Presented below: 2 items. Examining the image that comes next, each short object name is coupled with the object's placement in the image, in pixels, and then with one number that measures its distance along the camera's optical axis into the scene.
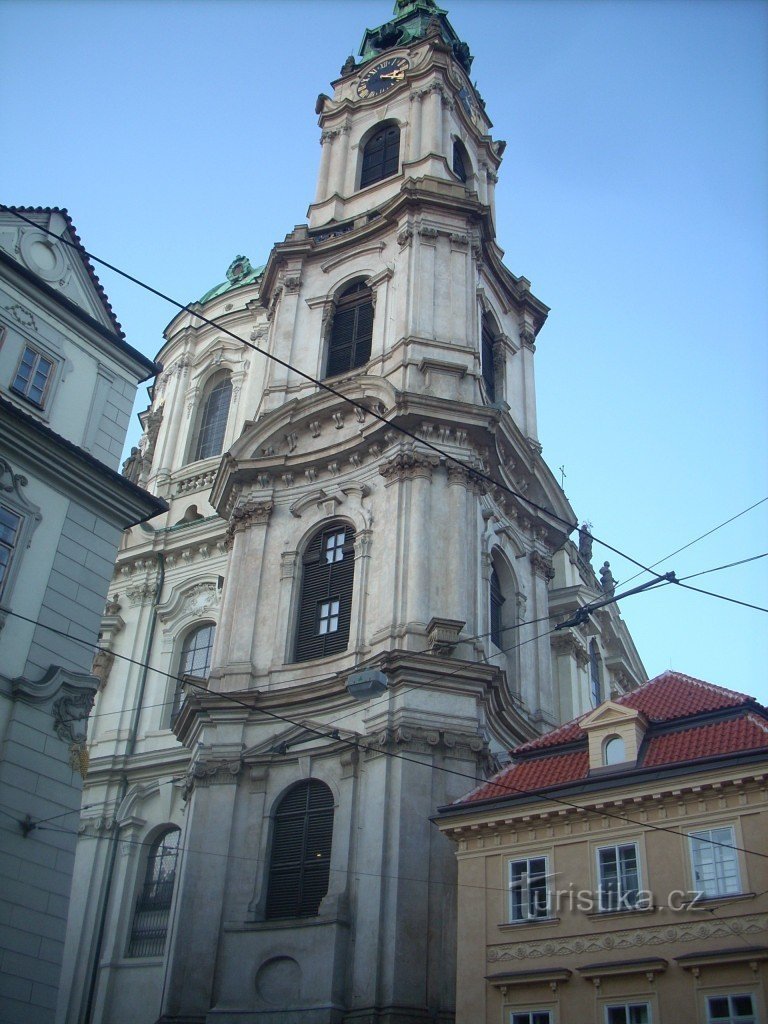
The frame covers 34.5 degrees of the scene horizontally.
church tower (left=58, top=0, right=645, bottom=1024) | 25.36
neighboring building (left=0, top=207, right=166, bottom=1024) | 18.16
